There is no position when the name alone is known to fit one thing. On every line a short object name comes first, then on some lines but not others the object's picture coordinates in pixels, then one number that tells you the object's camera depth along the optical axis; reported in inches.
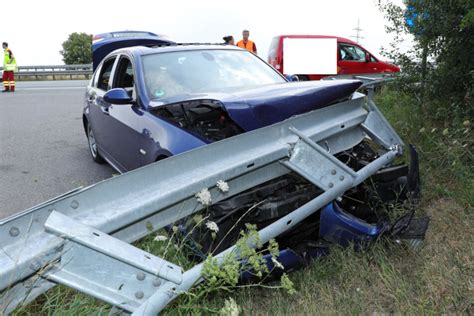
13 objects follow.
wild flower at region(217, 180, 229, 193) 89.0
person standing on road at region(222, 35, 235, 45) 423.8
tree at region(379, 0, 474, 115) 167.8
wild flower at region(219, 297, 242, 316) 81.4
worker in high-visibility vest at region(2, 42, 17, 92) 692.1
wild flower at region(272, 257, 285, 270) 91.2
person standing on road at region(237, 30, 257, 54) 482.6
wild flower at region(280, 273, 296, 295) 85.7
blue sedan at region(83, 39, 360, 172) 113.5
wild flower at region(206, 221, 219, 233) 93.3
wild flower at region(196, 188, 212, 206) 87.0
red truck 341.4
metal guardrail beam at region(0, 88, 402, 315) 69.7
